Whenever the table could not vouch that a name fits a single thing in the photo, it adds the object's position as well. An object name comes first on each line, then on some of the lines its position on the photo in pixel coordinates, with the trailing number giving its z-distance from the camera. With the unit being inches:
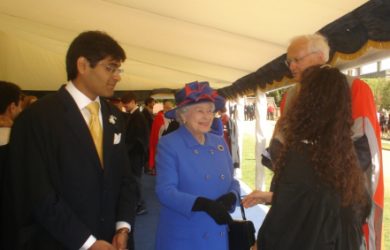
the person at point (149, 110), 308.2
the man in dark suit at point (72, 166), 52.7
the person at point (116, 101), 221.0
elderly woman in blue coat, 71.4
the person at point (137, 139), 210.4
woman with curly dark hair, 53.5
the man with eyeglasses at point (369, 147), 64.7
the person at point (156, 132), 252.0
